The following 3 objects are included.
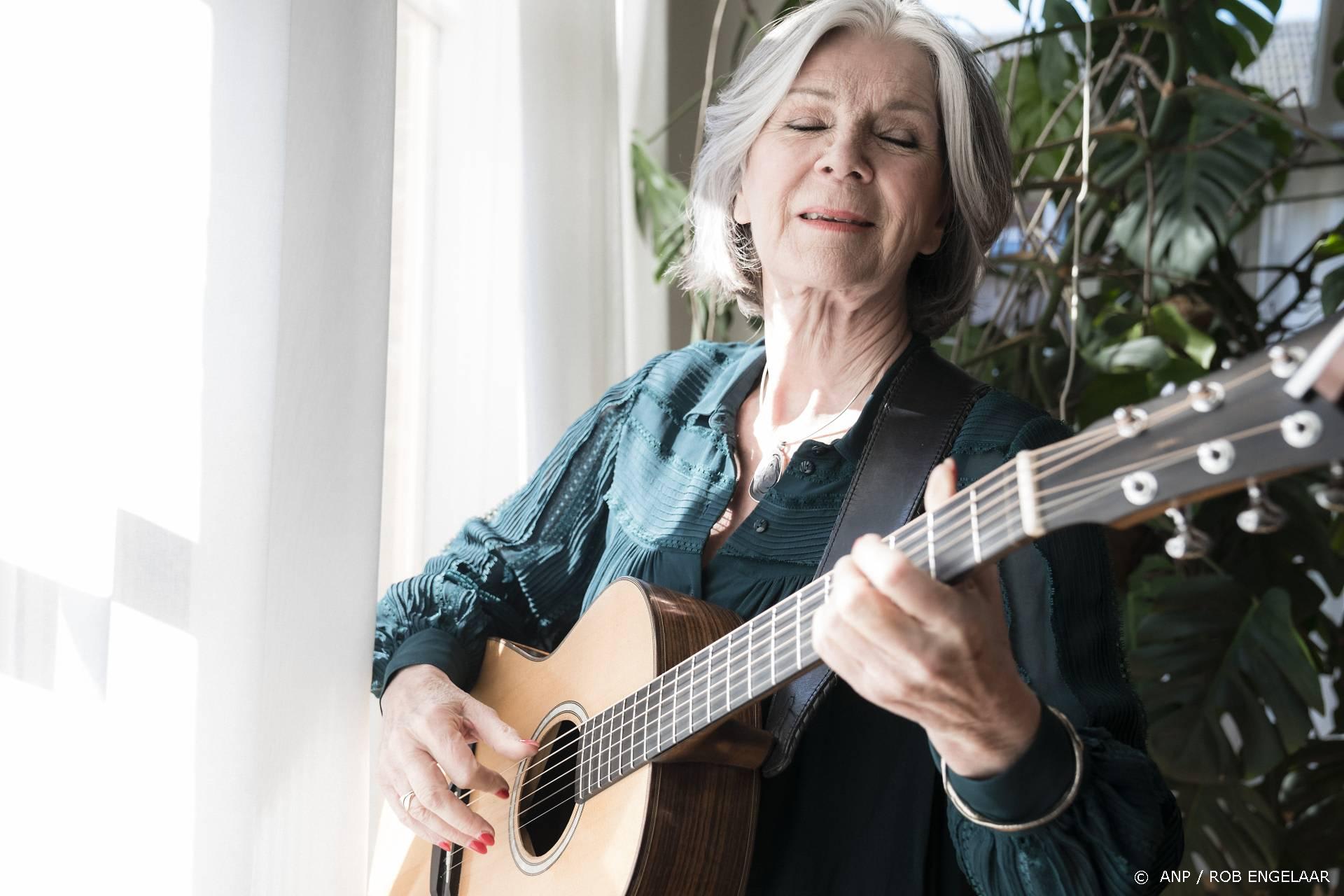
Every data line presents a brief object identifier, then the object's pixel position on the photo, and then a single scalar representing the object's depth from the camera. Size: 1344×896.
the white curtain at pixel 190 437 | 0.84
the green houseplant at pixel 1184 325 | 1.64
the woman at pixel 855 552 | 0.75
